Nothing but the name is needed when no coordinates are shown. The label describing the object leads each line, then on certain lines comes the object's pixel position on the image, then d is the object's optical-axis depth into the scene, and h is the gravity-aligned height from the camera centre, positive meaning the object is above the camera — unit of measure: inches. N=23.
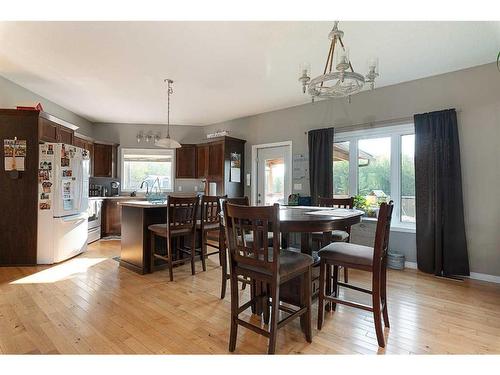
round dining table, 68.4 -7.8
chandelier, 76.8 +35.1
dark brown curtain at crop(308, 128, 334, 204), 163.5 +18.5
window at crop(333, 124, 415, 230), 145.9 +14.0
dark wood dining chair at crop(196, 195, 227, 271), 125.3 -13.1
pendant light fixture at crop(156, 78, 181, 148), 153.1 +29.5
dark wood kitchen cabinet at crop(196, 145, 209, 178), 221.8 +27.4
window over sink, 240.3 +22.6
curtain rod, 139.7 +39.3
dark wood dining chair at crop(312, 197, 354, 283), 108.9 -17.6
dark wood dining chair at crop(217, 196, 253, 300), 99.9 -23.5
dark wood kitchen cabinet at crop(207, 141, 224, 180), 206.4 +25.7
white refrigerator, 137.9 -5.3
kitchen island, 126.3 -19.8
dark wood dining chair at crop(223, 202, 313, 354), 61.5 -18.8
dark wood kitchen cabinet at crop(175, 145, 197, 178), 235.8 +28.1
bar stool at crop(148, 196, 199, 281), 117.3 -15.9
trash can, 138.6 -36.6
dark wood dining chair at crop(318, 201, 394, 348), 69.2 -19.6
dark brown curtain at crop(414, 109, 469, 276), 123.9 -2.5
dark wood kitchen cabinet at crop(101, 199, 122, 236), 213.3 -21.5
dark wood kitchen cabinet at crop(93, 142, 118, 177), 222.5 +28.0
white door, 192.5 +13.8
